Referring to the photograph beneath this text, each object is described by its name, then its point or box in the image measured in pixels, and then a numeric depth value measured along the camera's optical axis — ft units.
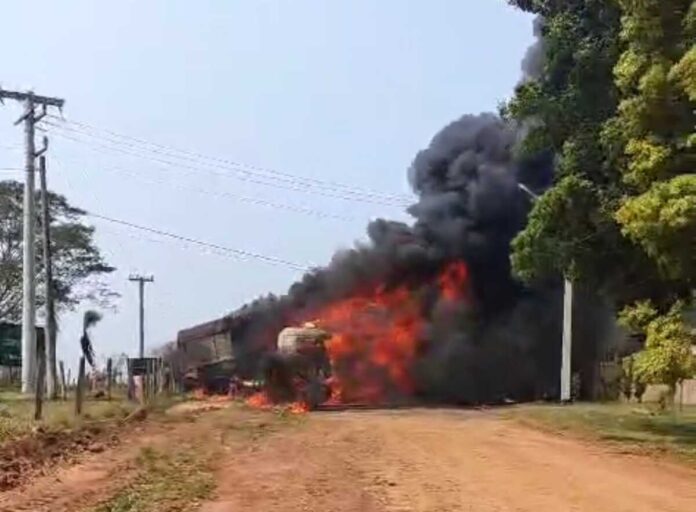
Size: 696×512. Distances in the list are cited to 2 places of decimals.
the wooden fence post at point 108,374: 145.05
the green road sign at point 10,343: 192.75
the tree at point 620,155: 64.59
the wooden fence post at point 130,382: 134.27
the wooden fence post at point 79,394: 93.34
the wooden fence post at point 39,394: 90.38
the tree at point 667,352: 65.77
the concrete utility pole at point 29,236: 137.80
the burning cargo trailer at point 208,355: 152.46
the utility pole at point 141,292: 249.34
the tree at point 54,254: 185.16
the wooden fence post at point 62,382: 143.95
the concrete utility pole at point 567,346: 116.57
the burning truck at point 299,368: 133.90
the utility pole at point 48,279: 138.31
